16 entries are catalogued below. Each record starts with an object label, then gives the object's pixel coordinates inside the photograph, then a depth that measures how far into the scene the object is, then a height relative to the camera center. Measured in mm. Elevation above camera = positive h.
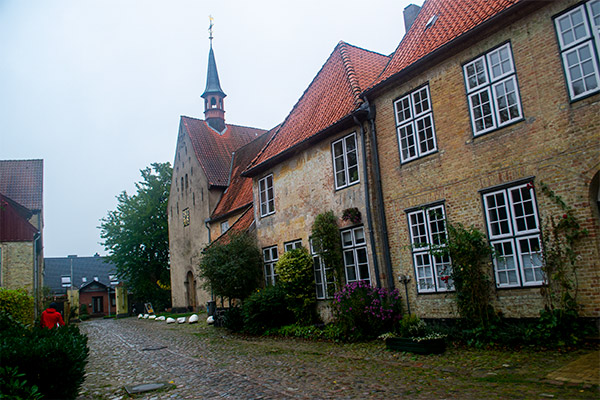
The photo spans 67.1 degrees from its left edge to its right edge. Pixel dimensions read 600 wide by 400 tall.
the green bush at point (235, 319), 17062 -1390
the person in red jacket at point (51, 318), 10359 -438
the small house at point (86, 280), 59312 +2331
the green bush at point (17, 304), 13391 -49
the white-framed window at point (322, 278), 14259 -121
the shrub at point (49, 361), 5742 -797
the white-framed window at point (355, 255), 13391 +480
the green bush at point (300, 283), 15023 -231
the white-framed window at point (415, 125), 11727 +3716
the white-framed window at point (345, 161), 13906 +3436
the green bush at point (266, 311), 15586 -1086
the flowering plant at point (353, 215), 13406 +1653
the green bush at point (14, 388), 5208 -981
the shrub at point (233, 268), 17375 +566
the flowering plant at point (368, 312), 11875 -1111
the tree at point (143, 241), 38125 +4125
